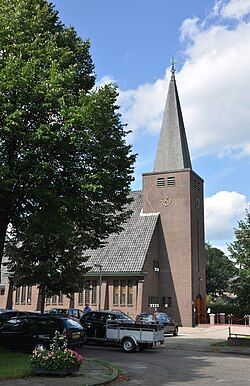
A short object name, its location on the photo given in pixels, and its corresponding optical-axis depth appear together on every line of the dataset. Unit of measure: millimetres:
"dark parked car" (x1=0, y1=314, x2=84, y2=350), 19031
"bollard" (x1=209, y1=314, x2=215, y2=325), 45350
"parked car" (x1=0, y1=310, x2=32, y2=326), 23011
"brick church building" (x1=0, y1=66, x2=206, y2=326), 44281
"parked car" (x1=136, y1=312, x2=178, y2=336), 29925
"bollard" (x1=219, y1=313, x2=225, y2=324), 47312
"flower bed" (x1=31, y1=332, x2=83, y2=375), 13523
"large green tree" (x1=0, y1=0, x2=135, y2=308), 16828
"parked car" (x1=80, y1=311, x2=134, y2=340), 23641
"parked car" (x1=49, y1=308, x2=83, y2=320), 33850
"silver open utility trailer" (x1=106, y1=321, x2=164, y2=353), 20938
